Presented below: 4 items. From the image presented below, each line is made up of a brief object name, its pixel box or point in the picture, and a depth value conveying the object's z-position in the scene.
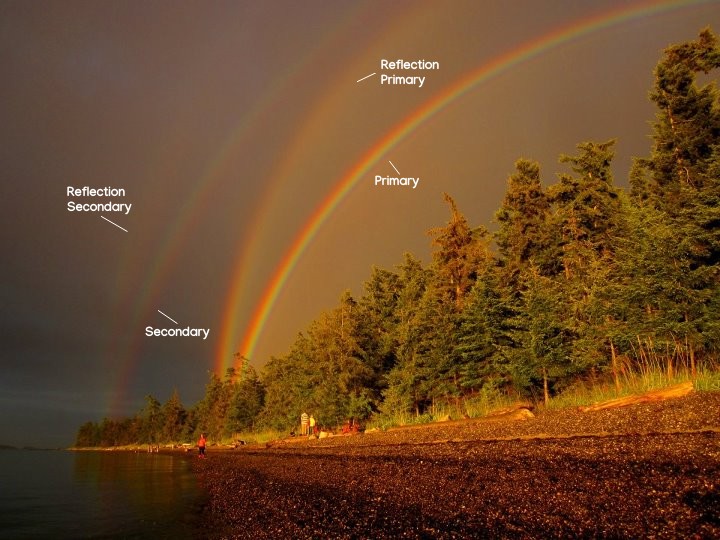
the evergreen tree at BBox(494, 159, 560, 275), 48.44
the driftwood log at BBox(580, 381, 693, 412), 17.95
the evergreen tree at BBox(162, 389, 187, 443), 151.99
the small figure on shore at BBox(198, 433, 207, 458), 55.95
